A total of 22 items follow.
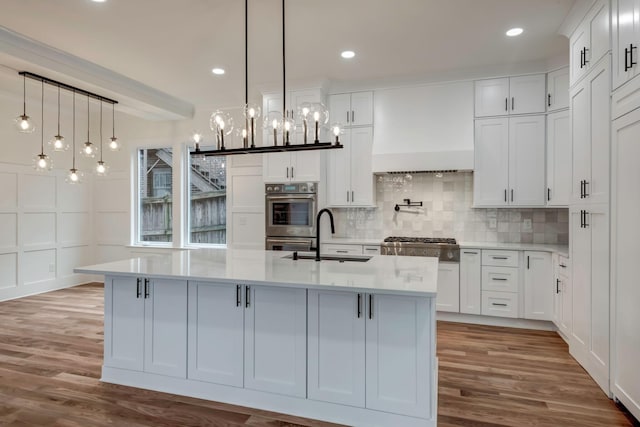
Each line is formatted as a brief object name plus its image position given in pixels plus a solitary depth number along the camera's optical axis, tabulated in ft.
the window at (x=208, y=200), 19.66
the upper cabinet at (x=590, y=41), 8.78
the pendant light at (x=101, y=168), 16.46
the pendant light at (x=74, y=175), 16.14
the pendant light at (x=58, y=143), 14.48
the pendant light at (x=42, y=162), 14.65
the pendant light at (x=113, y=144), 15.62
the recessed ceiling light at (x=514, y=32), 11.25
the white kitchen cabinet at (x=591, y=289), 8.64
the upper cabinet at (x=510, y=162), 13.93
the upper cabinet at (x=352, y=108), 15.85
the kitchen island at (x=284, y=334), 7.09
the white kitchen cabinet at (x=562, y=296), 11.20
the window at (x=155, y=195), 20.86
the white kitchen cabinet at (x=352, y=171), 15.81
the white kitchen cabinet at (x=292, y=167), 15.84
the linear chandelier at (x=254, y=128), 9.11
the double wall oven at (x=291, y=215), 15.85
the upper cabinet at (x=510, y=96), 13.88
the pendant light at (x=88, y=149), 15.10
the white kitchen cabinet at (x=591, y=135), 8.74
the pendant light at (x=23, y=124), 12.66
